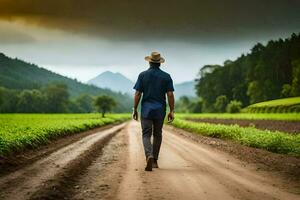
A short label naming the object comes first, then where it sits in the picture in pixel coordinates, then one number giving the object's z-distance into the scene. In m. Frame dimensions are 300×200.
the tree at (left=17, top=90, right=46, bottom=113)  130.90
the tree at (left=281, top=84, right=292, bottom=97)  89.00
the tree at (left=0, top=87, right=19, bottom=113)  123.88
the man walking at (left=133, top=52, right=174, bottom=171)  9.70
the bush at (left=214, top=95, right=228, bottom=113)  125.62
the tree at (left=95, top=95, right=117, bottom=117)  113.12
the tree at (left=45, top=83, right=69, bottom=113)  145.75
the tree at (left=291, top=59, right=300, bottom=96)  82.50
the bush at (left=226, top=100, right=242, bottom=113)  86.44
